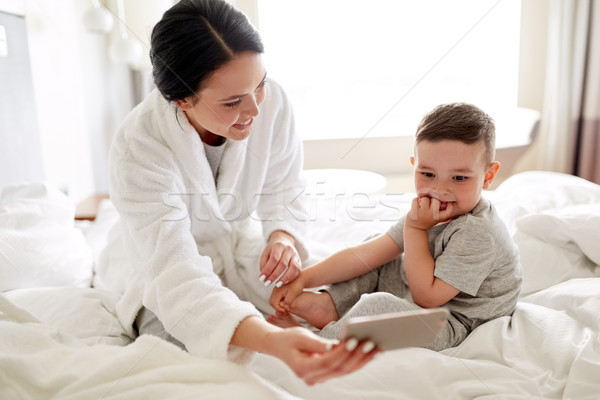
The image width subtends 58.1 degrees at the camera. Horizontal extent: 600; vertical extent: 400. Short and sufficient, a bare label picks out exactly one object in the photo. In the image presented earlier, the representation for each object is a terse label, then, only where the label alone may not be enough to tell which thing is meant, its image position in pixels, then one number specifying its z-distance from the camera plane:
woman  0.90
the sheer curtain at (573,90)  2.69
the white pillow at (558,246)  1.26
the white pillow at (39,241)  1.24
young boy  1.02
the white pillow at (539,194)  1.59
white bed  0.79
